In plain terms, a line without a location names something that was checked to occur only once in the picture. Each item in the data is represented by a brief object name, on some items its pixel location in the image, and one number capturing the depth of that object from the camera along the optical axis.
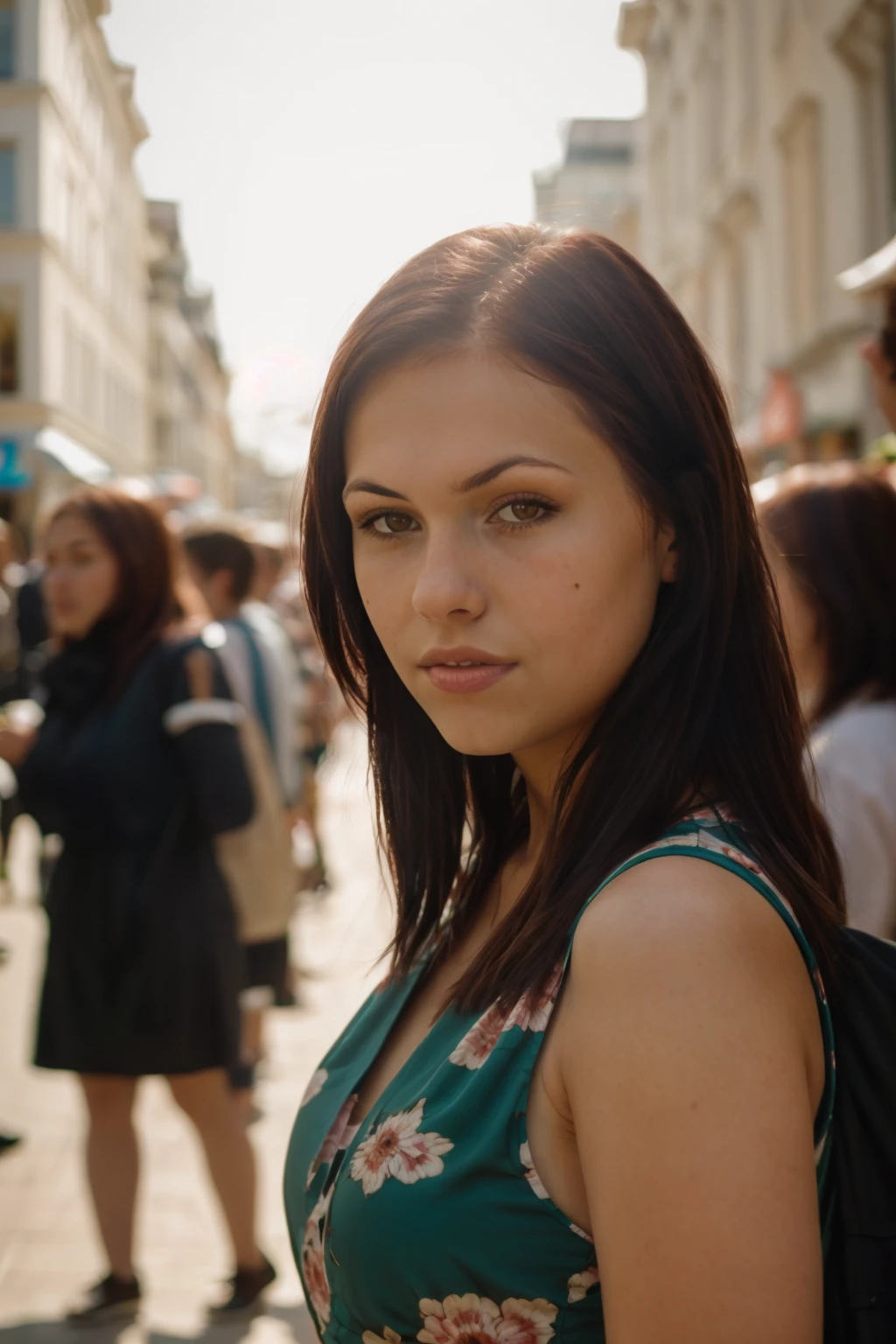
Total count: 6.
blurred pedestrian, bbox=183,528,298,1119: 5.04
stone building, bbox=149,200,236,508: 45.00
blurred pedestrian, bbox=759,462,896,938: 2.64
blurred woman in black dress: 3.27
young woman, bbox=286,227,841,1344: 0.95
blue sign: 14.22
